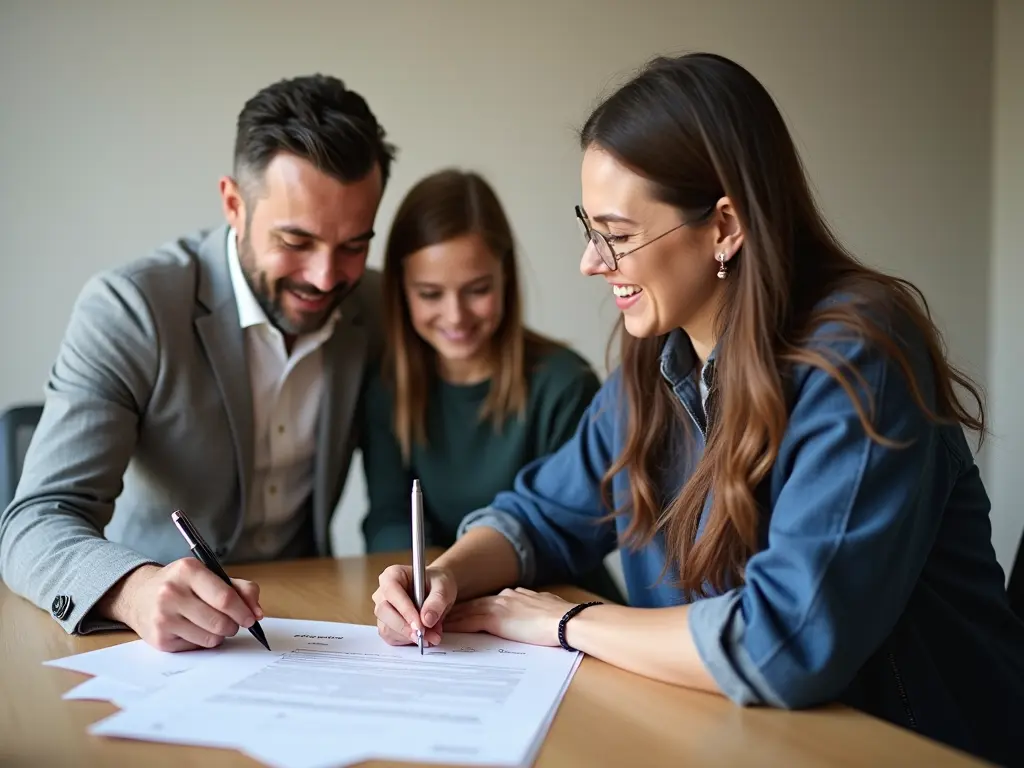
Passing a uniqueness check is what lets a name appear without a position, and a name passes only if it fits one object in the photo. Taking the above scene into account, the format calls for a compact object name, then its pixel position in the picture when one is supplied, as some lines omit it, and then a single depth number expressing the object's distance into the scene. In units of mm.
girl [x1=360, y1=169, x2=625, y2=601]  2047
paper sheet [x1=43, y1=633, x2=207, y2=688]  1101
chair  1902
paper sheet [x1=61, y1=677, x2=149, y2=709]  1028
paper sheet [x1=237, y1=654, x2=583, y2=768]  858
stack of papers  895
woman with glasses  1018
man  1667
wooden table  880
